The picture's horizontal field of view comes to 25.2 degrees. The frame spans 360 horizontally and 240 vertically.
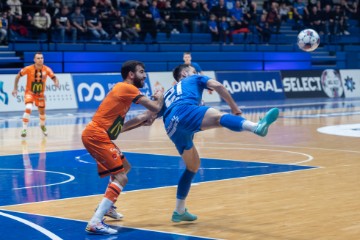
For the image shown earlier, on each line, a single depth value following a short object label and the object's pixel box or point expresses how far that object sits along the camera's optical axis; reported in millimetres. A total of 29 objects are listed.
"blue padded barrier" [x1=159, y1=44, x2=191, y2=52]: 32125
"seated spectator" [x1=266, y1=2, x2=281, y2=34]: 35781
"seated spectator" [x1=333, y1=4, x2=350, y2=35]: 38625
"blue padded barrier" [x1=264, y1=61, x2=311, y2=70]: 34938
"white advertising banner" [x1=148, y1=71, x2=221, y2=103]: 29250
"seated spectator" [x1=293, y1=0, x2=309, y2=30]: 37431
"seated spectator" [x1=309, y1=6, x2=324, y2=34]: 37375
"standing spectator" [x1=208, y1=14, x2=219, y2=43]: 33500
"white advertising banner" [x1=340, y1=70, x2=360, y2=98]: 35250
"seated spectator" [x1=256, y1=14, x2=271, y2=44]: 36031
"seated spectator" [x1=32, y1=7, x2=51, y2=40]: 27828
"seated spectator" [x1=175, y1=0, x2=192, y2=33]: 32625
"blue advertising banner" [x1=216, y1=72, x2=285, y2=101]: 31703
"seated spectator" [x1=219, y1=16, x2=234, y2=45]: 33825
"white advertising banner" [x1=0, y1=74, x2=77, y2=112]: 25703
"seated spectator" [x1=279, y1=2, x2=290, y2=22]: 37750
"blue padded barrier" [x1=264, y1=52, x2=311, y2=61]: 34906
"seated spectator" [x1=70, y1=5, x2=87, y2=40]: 28578
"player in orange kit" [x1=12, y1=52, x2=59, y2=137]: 19312
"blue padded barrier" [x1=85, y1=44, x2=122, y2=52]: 29800
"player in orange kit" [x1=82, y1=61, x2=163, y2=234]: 8258
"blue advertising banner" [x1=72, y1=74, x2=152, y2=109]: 27562
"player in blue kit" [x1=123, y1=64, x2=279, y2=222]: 8164
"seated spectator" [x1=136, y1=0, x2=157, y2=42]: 31000
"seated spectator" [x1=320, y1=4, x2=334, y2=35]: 37812
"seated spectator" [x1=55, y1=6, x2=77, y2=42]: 28469
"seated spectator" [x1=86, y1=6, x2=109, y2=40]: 29406
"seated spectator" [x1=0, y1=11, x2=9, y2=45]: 27264
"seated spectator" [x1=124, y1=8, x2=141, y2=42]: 30688
